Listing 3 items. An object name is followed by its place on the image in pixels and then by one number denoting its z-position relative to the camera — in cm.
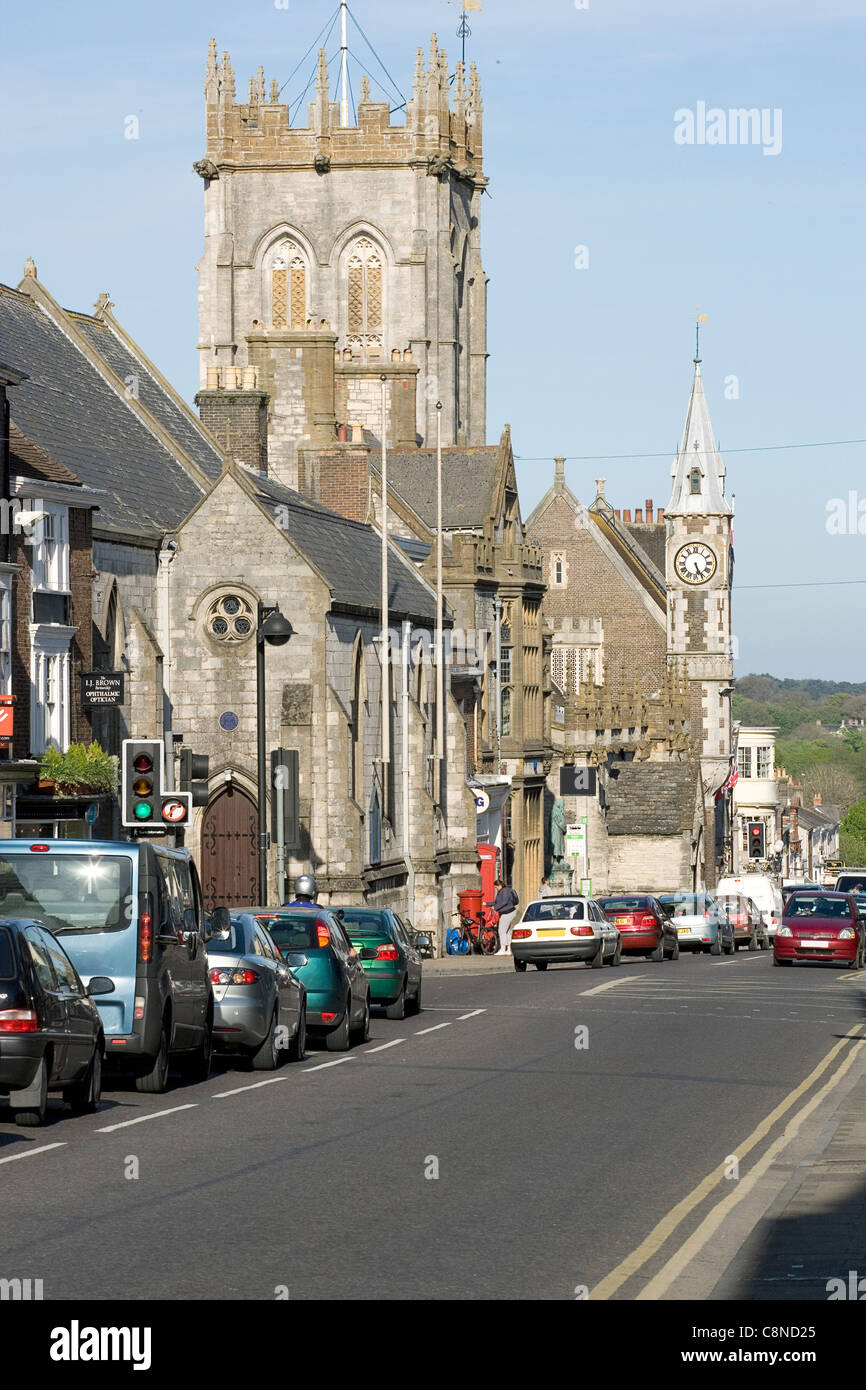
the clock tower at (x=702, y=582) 9788
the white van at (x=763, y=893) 7256
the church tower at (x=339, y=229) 9431
